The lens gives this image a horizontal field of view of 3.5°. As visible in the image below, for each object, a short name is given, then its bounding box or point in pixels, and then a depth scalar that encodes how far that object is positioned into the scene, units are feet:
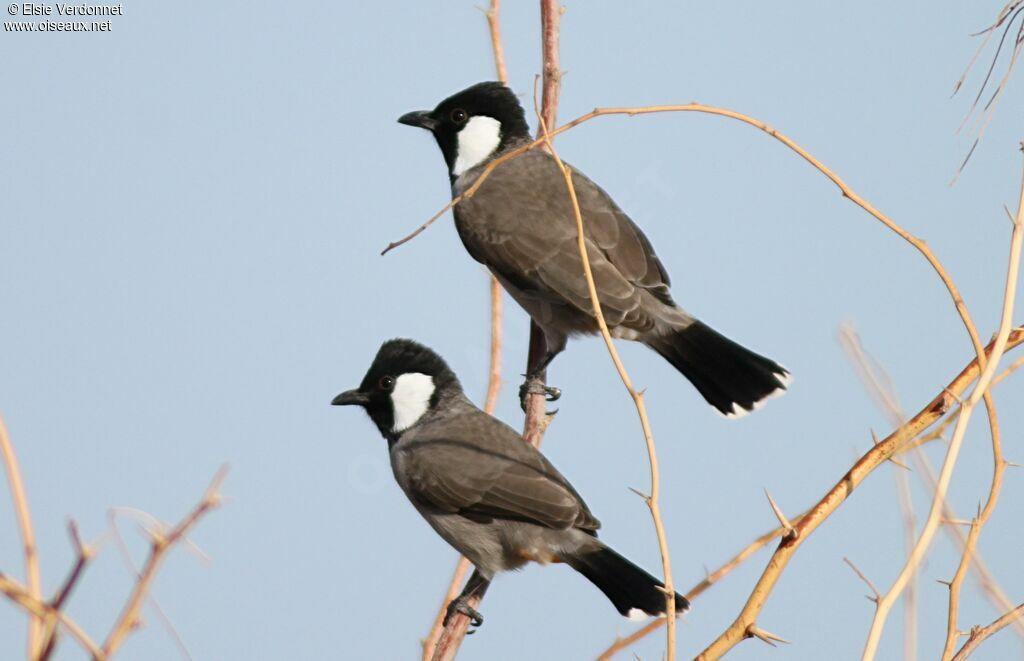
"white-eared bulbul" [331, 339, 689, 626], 20.67
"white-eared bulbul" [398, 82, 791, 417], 20.87
